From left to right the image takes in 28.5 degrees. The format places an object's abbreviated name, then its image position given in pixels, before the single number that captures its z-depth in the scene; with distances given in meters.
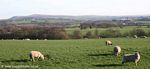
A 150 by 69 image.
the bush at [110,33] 98.76
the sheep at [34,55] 28.22
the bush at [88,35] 99.94
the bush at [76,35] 98.06
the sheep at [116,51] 32.02
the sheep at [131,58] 26.72
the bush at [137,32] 95.44
